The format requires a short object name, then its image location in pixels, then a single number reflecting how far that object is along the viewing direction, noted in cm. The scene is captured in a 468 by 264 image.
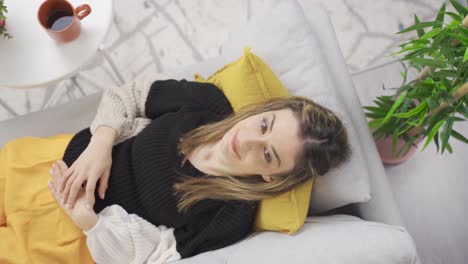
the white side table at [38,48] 122
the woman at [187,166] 111
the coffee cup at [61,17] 115
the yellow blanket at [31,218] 115
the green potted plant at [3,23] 112
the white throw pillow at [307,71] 117
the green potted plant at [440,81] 97
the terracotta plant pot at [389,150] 162
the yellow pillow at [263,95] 112
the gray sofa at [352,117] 116
